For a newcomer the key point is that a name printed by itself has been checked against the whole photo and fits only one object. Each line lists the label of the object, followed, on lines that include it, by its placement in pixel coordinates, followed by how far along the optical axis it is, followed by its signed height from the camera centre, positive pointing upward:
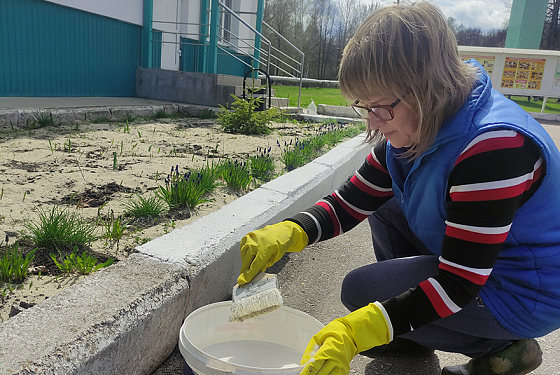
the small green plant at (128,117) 6.20 -0.44
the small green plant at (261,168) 3.50 -0.56
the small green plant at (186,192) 2.58 -0.60
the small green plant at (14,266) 1.61 -0.70
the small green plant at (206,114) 7.59 -0.36
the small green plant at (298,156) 3.91 -0.51
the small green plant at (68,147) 3.84 -0.58
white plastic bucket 1.60 -0.91
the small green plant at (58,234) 1.90 -0.66
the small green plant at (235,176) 3.08 -0.56
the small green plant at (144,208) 2.39 -0.66
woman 1.32 -0.30
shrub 5.98 -0.31
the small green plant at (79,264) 1.74 -0.72
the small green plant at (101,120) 5.76 -0.47
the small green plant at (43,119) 5.02 -0.45
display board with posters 14.50 +1.64
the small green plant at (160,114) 6.99 -0.39
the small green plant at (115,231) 2.08 -0.69
